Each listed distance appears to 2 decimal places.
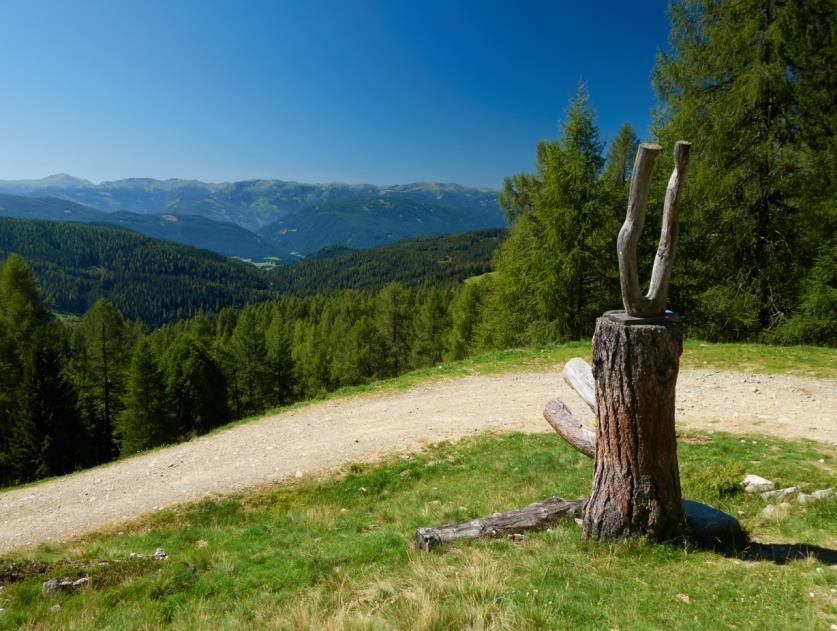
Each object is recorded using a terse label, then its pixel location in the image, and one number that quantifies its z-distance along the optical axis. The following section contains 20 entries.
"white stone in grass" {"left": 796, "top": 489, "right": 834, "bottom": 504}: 6.14
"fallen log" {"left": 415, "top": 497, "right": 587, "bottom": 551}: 5.82
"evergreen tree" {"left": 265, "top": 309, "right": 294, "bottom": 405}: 62.62
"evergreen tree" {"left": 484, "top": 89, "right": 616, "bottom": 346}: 22.06
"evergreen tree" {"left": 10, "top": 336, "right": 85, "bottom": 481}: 33.34
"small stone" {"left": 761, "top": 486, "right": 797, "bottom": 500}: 6.47
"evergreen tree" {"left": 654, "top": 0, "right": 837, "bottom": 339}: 16.92
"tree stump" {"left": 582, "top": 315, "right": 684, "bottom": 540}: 4.75
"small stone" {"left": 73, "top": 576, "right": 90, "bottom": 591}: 6.06
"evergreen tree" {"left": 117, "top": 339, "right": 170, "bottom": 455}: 43.47
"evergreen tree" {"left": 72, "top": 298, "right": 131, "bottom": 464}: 50.25
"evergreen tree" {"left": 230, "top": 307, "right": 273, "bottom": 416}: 59.25
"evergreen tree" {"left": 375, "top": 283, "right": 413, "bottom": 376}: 64.88
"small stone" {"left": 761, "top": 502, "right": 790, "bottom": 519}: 5.83
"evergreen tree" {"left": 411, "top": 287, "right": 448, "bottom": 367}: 61.47
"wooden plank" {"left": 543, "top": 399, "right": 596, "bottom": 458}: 6.93
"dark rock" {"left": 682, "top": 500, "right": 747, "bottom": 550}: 5.09
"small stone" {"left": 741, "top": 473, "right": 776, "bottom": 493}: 6.87
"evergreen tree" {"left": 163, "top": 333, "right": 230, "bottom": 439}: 49.84
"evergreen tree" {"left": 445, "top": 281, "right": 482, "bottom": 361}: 52.53
